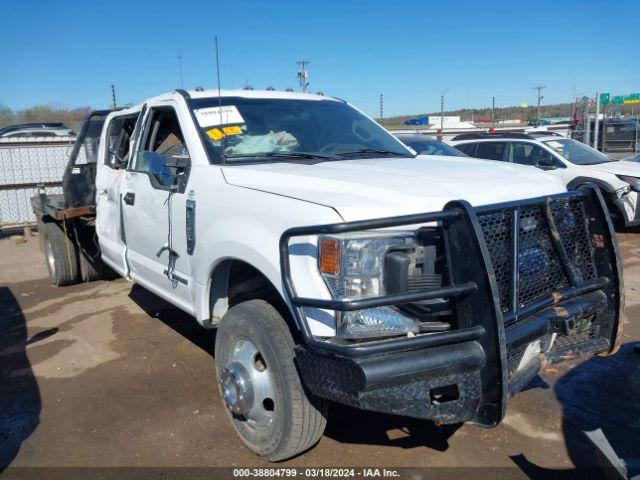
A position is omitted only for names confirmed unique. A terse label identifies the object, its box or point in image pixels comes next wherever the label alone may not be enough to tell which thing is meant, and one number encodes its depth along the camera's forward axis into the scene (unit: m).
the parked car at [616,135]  19.00
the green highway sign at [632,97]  34.94
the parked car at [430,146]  10.42
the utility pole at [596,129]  16.86
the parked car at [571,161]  9.35
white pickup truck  2.49
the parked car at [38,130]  18.69
